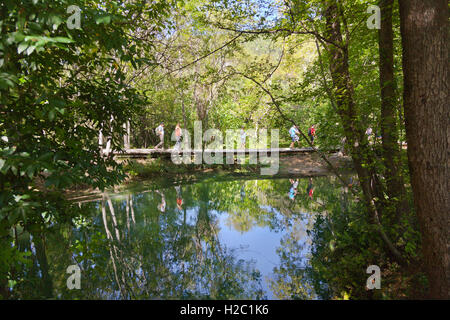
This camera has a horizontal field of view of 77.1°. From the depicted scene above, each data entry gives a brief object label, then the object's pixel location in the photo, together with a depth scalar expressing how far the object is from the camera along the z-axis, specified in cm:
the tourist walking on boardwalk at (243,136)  1391
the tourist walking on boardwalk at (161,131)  1369
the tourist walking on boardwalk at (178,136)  1347
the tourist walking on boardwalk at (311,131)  1522
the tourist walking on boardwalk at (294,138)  1550
